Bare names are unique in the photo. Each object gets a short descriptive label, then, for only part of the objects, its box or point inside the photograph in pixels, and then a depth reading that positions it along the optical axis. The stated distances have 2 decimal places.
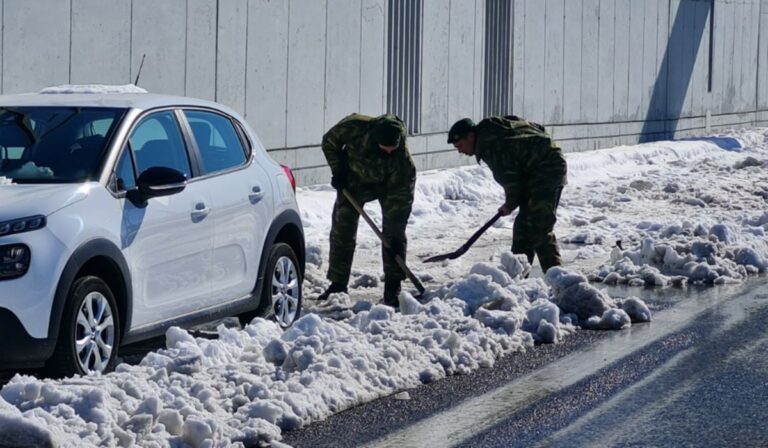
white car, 7.36
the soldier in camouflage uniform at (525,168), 12.02
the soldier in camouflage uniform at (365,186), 11.66
